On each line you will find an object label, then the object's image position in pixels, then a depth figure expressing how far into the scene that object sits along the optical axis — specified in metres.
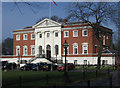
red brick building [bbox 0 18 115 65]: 62.75
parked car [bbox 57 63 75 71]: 43.43
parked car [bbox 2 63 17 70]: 52.70
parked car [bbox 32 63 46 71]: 46.16
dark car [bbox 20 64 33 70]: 48.89
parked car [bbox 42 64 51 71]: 45.23
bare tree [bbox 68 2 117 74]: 34.12
